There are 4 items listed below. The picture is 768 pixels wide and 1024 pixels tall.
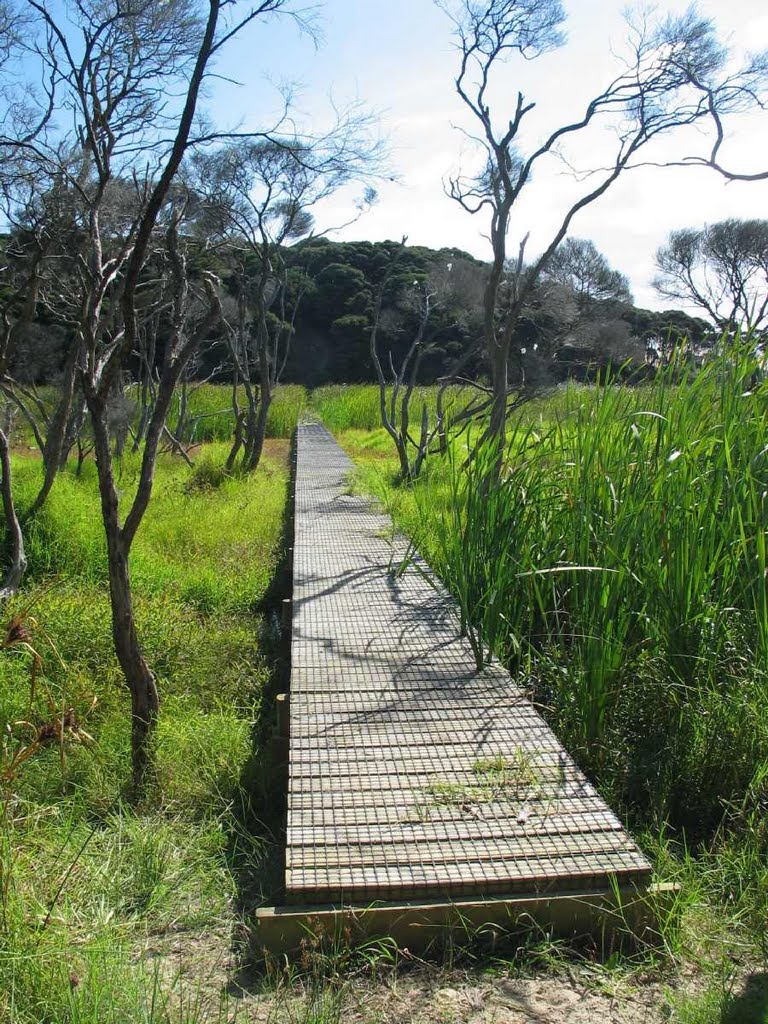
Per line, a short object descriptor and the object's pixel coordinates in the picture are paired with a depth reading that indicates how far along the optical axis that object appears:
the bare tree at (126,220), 2.69
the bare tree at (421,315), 8.38
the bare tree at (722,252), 16.12
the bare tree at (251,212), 9.25
